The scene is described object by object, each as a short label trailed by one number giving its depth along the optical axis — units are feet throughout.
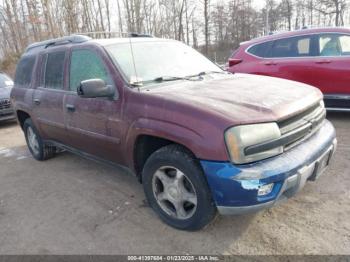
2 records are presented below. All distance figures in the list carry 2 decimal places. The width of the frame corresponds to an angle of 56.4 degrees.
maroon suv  8.12
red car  19.42
